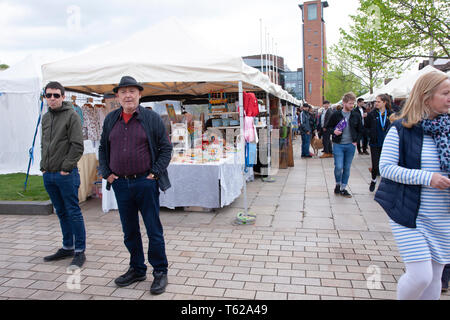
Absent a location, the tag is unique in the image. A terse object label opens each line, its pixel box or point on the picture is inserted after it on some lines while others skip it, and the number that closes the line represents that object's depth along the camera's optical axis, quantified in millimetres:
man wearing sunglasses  3607
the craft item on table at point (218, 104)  7582
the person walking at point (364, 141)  12455
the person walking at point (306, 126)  11921
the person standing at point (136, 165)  2967
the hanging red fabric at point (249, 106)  5422
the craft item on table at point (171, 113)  7160
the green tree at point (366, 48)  12703
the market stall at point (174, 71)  5055
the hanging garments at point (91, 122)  6699
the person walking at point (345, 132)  6152
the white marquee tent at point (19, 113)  9414
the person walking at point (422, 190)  2041
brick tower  65312
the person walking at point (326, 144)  12355
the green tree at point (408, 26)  10484
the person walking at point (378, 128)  6512
